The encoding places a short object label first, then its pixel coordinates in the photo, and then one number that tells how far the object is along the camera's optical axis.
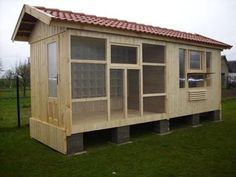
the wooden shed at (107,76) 5.65
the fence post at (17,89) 8.42
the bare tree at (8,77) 17.66
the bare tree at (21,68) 20.85
